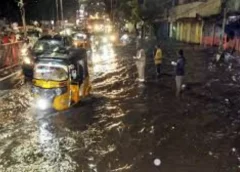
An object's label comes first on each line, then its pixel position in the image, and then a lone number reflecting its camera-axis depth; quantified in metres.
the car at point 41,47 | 19.48
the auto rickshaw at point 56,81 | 13.11
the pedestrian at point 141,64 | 19.42
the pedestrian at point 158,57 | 19.92
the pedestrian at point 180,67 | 15.12
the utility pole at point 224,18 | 28.62
